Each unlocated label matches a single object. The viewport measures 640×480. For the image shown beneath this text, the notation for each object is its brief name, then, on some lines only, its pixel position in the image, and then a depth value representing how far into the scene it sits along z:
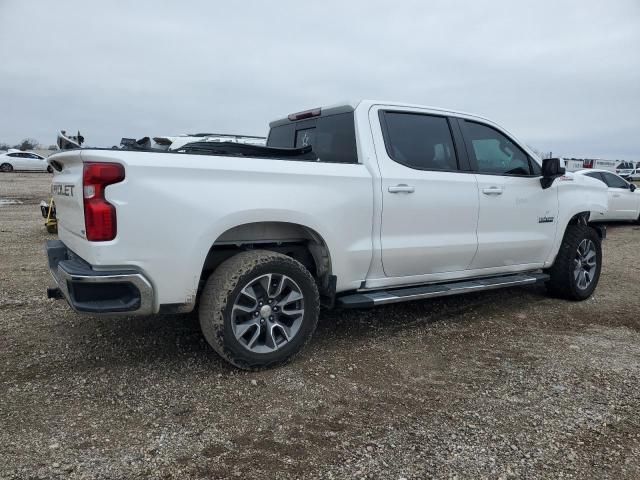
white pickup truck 3.00
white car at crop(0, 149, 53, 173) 31.23
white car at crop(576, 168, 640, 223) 12.53
